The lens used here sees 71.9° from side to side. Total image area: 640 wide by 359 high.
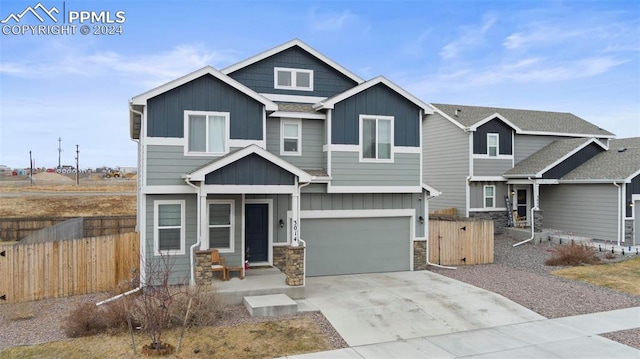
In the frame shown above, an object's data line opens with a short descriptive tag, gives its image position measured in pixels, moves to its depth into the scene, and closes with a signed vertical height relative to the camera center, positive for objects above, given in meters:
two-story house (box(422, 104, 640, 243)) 19.83 +0.50
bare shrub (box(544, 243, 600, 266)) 15.53 -2.65
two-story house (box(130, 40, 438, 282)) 11.97 +0.48
